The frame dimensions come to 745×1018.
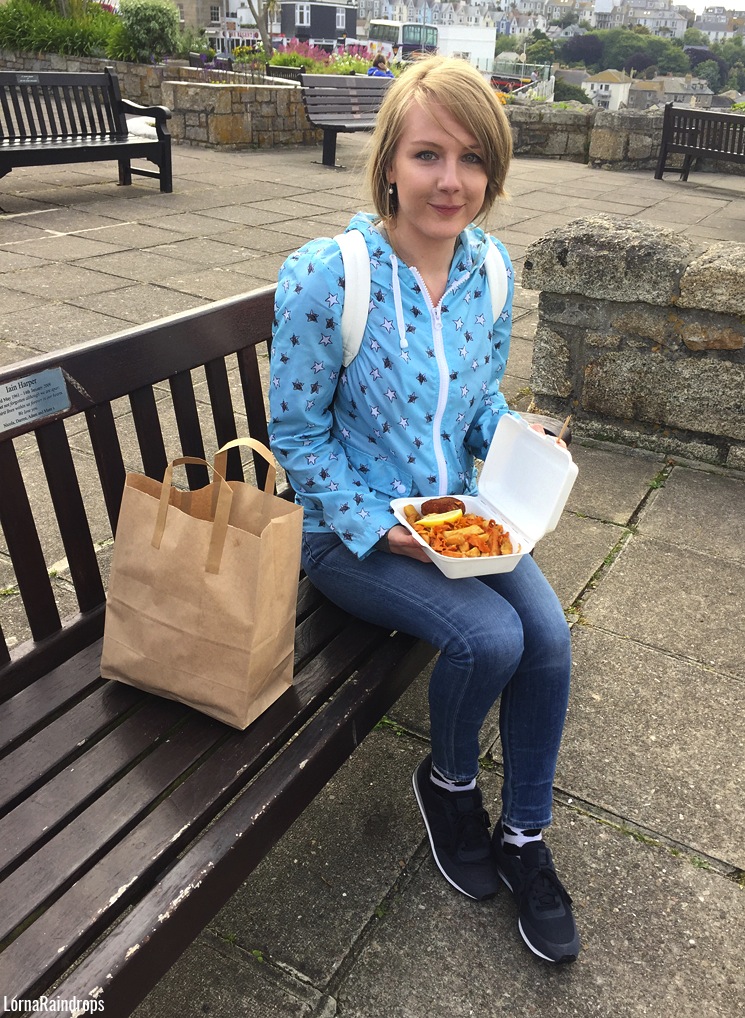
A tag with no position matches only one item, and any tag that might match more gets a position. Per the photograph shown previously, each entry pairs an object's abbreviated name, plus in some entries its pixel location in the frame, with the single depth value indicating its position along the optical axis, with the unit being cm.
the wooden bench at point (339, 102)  1040
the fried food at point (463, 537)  182
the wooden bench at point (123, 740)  130
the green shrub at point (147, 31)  1475
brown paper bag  152
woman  183
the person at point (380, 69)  1512
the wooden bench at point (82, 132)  729
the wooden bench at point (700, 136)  1059
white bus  10701
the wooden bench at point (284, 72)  1510
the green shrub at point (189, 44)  1581
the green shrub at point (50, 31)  1572
